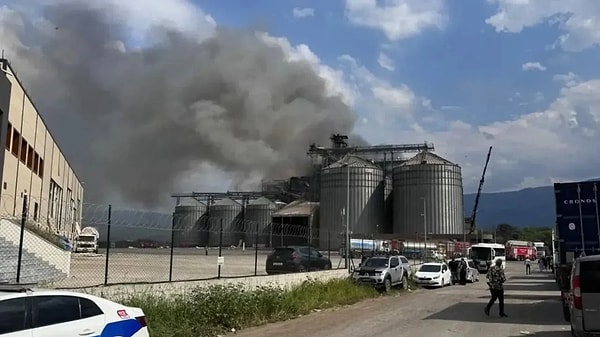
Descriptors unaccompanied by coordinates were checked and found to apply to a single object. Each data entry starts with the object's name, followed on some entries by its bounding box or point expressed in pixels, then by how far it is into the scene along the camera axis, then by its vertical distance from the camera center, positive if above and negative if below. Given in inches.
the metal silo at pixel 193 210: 4926.7 +311.4
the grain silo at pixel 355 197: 4131.4 +363.7
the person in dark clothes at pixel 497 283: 636.7 -36.5
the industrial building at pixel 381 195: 4018.2 +378.3
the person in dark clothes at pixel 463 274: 1385.3 -57.7
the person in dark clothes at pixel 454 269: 1417.3 -48.1
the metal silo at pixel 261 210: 4694.9 +301.3
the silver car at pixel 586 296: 380.5 -29.8
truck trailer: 658.8 +33.6
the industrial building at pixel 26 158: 1257.4 +239.6
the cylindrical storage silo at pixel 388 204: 4298.7 +328.4
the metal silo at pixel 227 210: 4972.9 +313.5
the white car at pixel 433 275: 1238.9 -55.3
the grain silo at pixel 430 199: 4005.9 +345.1
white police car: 247.0 -31.9
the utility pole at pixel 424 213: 3863.2 +238.9
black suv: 1002.7 -21.6
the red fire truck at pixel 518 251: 3336.6 -5.0
